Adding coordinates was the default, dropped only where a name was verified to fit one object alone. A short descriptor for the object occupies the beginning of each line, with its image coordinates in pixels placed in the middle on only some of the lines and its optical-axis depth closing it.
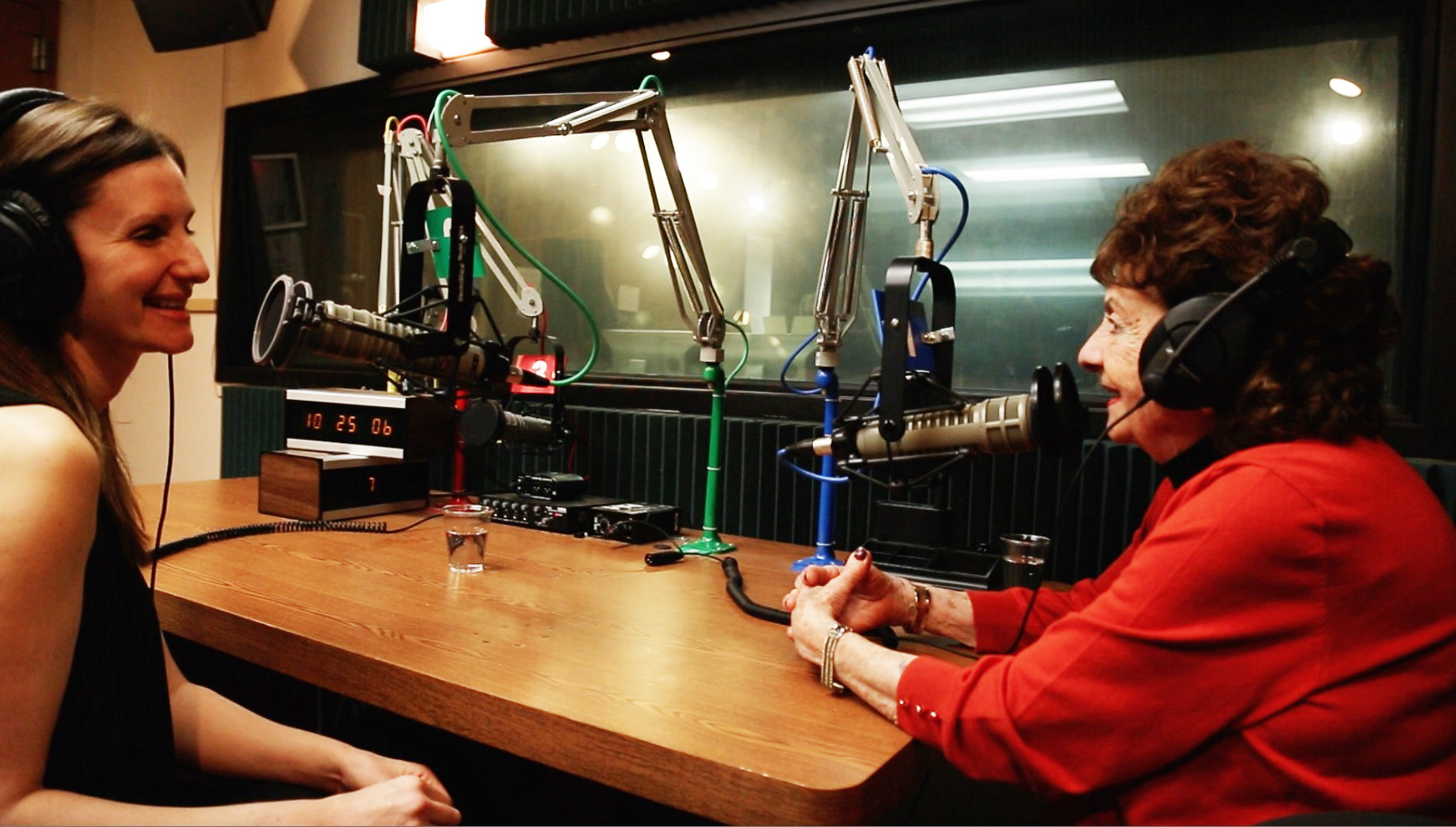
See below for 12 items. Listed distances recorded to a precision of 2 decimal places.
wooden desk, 0.80
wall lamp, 2.66
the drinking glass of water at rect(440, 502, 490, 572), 1.45
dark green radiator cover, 1.68
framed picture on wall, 3.28
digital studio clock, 1.98
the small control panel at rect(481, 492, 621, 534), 1.82
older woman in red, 0.77
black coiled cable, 1.58
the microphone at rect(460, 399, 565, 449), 1.66
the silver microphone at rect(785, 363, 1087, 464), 1.06
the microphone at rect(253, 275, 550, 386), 1.21
